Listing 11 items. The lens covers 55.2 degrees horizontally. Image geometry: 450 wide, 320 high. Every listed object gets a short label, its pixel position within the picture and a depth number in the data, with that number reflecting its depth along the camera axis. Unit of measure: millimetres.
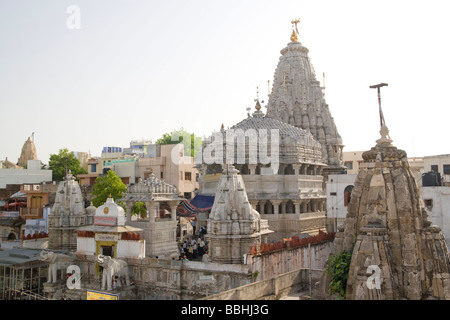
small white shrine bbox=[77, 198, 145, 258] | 23438
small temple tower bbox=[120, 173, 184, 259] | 26344
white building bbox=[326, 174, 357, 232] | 32406
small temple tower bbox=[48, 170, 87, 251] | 29188
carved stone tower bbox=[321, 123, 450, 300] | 12414
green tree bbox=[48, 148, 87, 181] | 52812
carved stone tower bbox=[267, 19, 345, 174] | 44188
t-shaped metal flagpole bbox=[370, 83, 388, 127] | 14716
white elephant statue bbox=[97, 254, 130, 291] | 21578
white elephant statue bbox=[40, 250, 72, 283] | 23938
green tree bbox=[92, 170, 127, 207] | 38344
